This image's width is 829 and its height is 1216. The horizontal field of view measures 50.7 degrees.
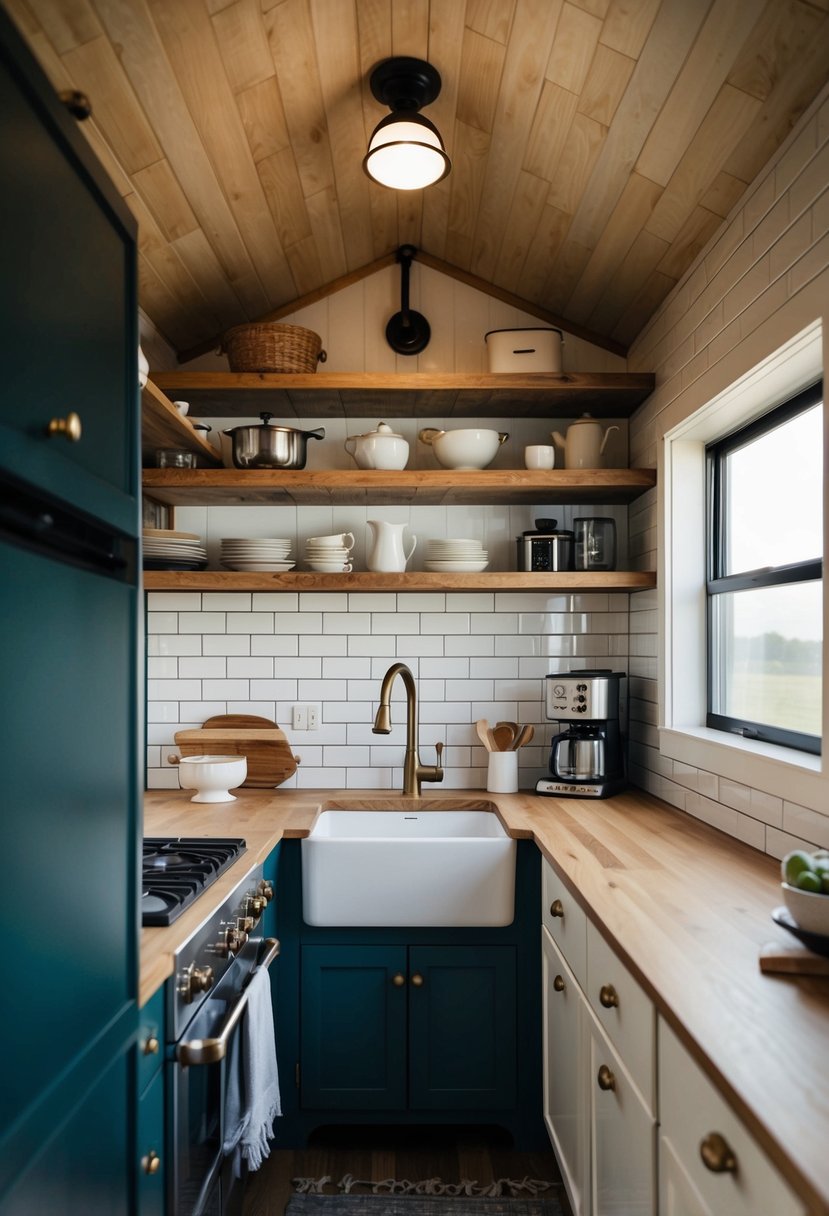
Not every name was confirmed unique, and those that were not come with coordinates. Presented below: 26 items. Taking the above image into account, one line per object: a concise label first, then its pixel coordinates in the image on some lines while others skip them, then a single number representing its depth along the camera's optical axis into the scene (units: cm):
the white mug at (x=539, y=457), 286
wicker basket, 280
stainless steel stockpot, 278
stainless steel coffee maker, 280
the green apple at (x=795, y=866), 134
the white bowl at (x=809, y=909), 129
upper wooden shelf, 280
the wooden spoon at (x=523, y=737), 303
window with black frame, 199
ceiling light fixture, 215
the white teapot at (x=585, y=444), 288
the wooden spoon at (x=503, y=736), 302
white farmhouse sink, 245
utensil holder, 298
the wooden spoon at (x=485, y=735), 302
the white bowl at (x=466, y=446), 284
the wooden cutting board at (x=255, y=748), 304
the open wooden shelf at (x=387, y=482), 275
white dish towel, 185
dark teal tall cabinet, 93
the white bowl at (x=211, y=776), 274
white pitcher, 289
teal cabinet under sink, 244
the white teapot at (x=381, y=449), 282
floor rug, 221
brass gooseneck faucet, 293
